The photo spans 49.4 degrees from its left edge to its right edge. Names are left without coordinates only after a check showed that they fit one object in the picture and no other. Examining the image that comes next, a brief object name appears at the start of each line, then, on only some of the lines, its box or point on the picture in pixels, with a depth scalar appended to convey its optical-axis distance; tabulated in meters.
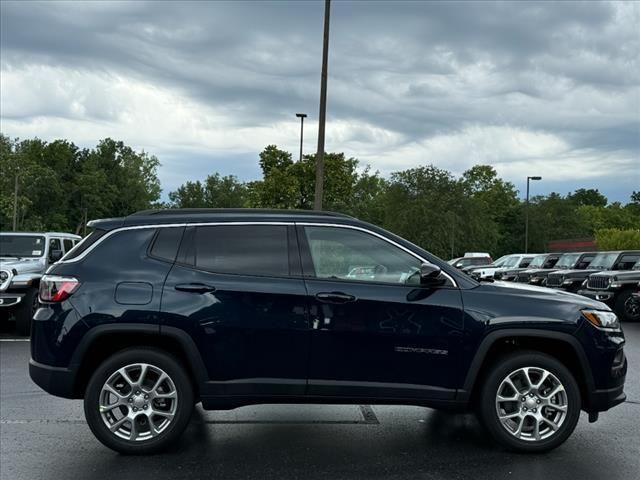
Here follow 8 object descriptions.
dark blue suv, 5.08
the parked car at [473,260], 36.03
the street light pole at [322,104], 18.34
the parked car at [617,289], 16.32
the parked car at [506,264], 30.47
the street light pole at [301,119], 37.06
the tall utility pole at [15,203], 52.06
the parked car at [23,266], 11.31
